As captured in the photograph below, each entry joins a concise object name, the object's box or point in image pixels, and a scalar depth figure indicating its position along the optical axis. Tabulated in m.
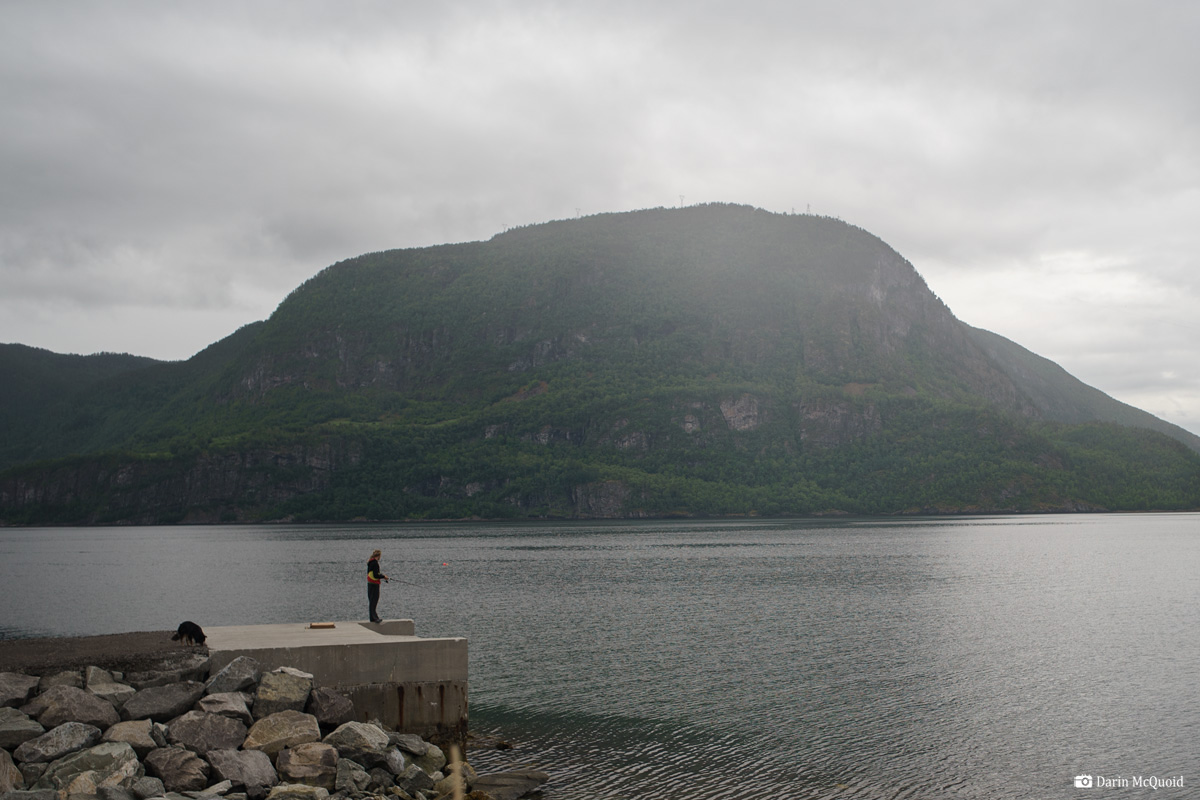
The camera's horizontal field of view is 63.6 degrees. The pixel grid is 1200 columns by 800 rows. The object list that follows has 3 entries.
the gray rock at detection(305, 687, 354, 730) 20.22
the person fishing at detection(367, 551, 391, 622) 29.72
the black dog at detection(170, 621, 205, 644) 22.68
